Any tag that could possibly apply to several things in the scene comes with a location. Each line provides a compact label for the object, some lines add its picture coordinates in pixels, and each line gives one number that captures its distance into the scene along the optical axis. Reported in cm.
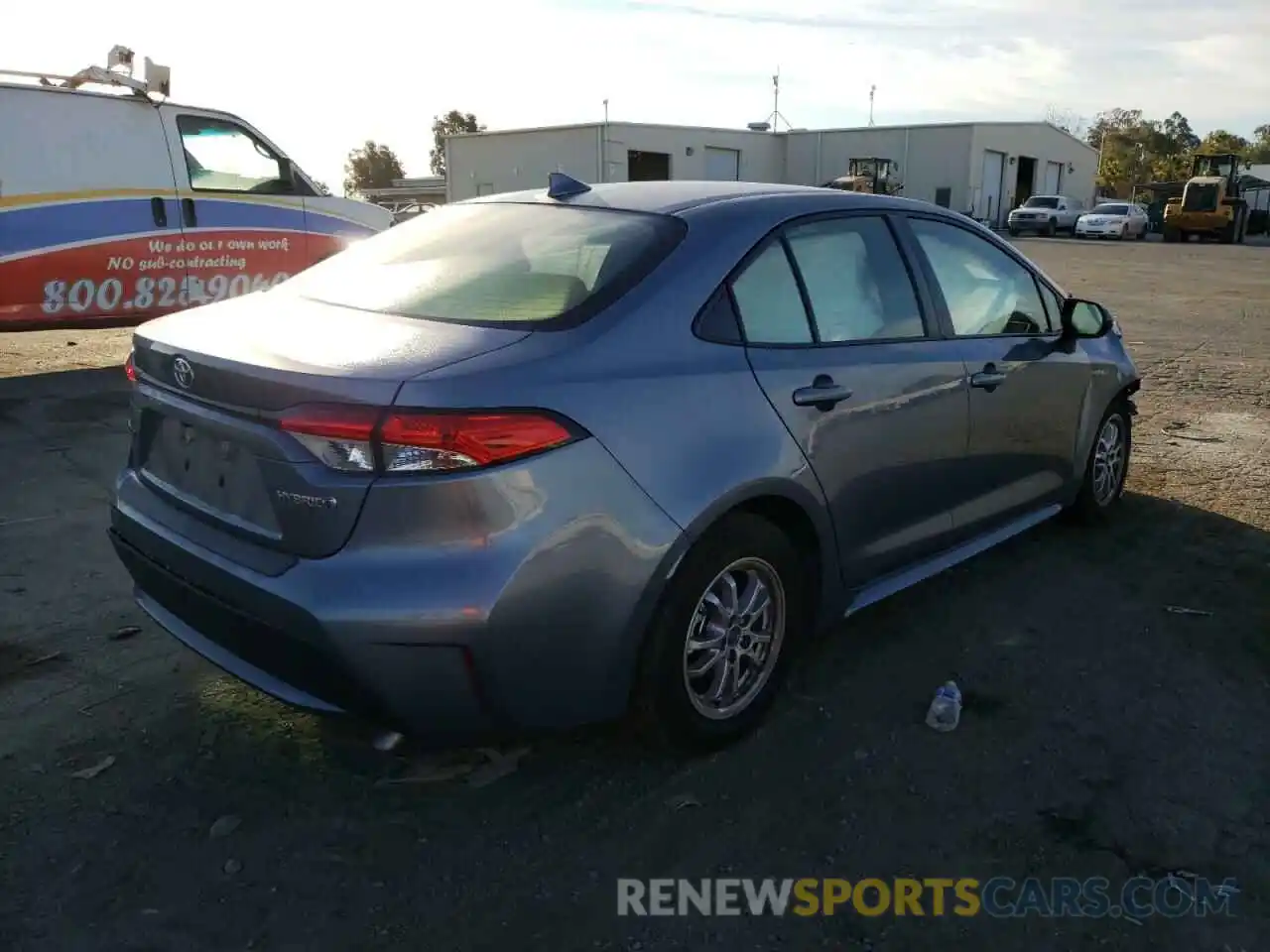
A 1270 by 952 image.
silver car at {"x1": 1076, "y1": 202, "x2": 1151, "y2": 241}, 4144
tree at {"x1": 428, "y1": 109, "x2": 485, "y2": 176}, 8469
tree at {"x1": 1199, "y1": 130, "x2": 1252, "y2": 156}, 8506
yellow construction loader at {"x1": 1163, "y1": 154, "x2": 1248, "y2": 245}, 3997
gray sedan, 243
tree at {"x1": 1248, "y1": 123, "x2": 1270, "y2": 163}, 10106
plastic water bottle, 330
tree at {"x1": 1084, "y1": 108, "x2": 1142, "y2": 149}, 9488
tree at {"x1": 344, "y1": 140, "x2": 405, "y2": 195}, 7925
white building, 4506
